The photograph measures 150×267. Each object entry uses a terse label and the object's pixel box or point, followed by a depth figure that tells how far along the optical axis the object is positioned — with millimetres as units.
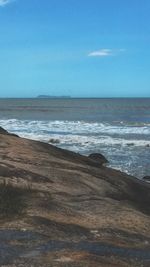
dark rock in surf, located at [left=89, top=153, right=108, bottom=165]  20203
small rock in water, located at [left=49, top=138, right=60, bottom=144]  29908
